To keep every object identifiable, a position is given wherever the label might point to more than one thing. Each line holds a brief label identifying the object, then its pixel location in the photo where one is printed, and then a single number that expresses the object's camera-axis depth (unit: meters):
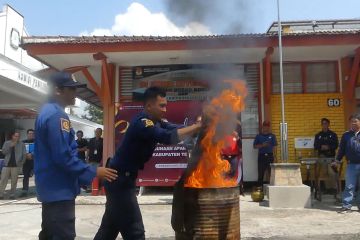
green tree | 64.06
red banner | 10.36
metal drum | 4.26
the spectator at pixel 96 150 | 11.48
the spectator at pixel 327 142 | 10.05
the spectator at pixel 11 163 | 10.97
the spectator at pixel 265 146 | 10.41
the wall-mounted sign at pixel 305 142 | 11.00
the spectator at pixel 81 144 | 12.01
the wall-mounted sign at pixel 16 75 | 15.93
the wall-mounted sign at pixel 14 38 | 19.84
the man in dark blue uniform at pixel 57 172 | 3.38
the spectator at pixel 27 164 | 11.60
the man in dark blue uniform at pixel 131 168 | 3.85
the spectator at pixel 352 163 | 8.03
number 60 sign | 11.09
